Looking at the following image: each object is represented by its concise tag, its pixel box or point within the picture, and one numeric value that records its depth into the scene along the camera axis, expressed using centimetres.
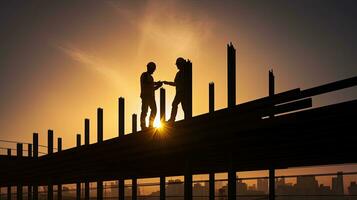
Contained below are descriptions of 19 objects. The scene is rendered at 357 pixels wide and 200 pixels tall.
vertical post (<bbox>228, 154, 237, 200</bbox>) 1012
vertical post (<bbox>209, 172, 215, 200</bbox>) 1356
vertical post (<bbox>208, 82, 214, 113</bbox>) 1087
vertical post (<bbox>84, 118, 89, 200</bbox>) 1596
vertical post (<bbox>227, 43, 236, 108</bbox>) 934
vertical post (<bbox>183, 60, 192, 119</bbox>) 1089
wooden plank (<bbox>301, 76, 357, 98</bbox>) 677
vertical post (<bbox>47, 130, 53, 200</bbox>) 1756
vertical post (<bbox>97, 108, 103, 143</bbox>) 1442
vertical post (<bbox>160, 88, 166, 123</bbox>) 1203
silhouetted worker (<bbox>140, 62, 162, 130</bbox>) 1209
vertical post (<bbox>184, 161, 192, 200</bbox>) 1080
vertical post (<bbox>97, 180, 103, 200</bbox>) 1546
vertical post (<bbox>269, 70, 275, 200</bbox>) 1300
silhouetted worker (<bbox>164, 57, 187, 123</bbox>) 1100
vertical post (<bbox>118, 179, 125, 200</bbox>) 1505
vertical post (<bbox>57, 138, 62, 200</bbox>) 2073
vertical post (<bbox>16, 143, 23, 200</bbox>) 1955
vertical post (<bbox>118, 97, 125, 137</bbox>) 1384
